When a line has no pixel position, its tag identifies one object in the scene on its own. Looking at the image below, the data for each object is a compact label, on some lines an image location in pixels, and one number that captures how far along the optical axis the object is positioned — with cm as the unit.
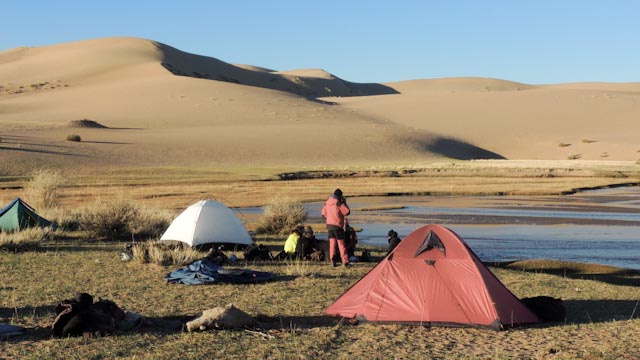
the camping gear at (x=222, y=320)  1083
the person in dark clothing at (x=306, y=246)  1803
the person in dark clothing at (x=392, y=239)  1719
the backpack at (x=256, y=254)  1809
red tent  1139
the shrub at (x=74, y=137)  6562
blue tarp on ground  1469
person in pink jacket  1642
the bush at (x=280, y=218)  2498
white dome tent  1967
